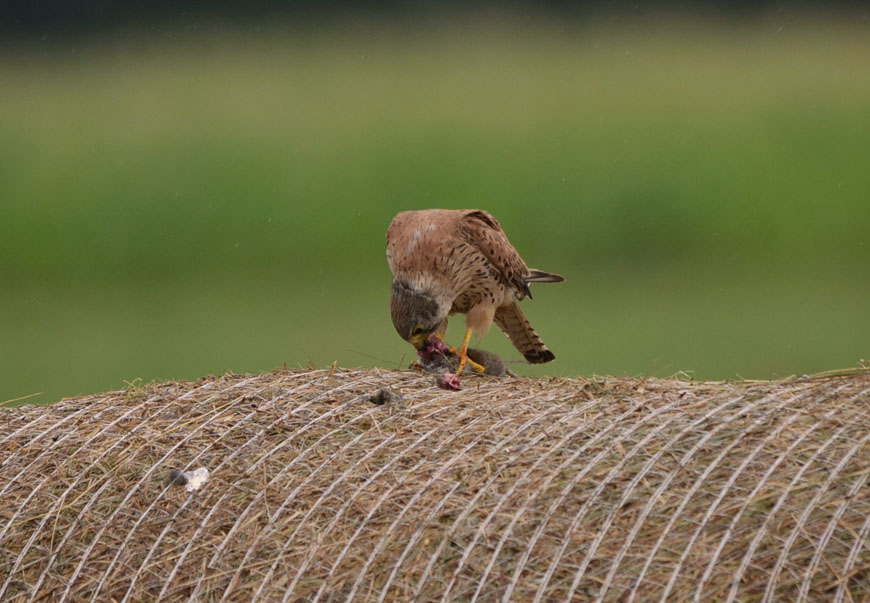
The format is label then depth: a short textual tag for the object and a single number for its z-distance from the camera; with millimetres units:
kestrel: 10305
